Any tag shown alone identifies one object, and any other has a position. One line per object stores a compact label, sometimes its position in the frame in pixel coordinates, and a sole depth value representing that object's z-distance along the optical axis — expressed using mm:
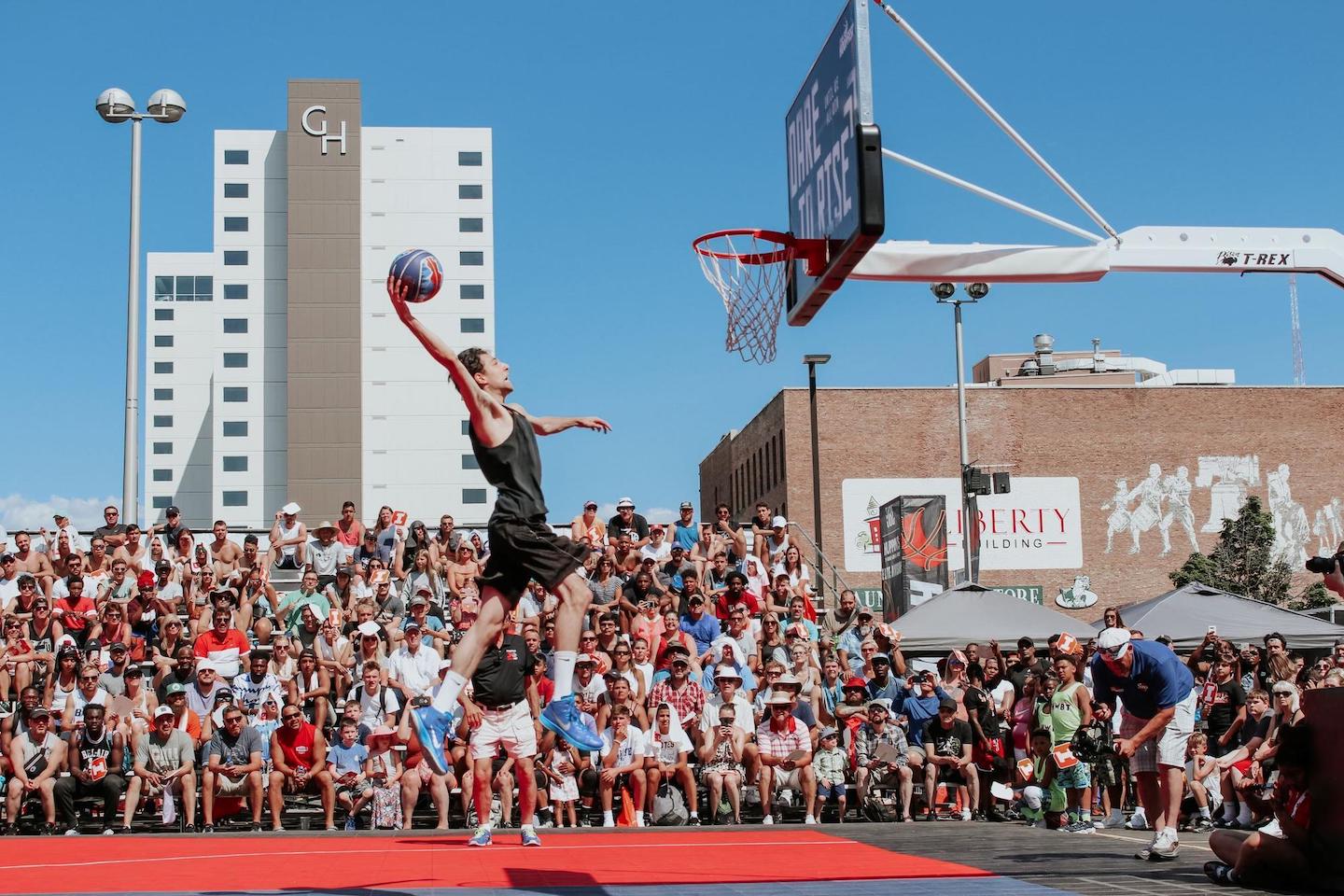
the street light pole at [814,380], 26647
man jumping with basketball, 8047
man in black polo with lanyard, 10484
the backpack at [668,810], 14375
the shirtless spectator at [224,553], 18438
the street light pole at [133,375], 19781
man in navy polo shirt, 9711
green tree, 52500
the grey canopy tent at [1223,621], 18641
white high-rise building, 73562
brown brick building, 57250
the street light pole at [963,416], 27906
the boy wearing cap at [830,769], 14789
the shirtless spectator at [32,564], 17609
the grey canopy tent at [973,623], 18484
